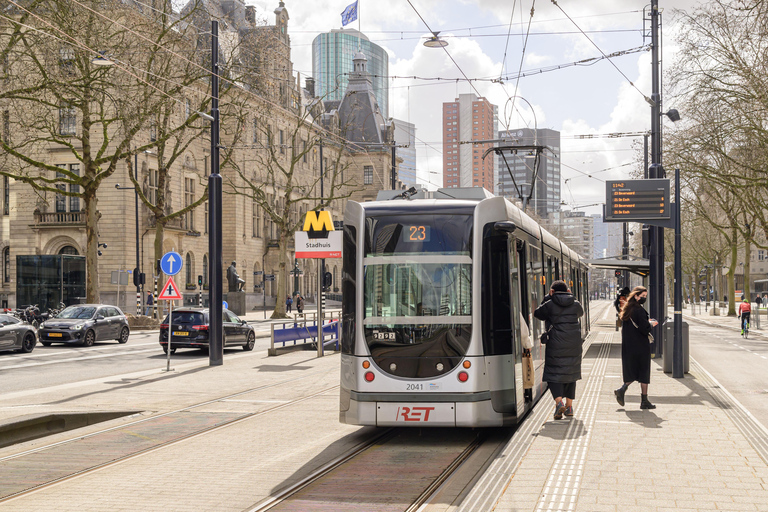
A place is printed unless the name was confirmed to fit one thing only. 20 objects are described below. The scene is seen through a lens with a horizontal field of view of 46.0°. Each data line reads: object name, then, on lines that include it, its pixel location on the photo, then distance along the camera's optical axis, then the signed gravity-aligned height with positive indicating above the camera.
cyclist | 37.34 -1.48
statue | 51.06 -0.16
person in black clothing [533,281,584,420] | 11.14 -0.82
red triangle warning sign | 20.53 -0.31
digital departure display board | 19.03 +1.63
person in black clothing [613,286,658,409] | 12.20 -0.90
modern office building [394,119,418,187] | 185.25 +29.58
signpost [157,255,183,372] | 20.47 +0.19
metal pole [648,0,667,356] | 21.06 +1.14
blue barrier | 25.69 -1.69
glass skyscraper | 119.28 +31.13
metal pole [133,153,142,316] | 44.53 -0.18
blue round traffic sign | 20.44 +0.33
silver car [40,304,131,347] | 29.61 -1.58
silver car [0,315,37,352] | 25.80 -1.62
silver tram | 9.91 -0.42
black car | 26.67 -1.50
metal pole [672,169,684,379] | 16.41 -0.83
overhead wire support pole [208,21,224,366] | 21.36 +0.74
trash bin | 17.00 -1.33
